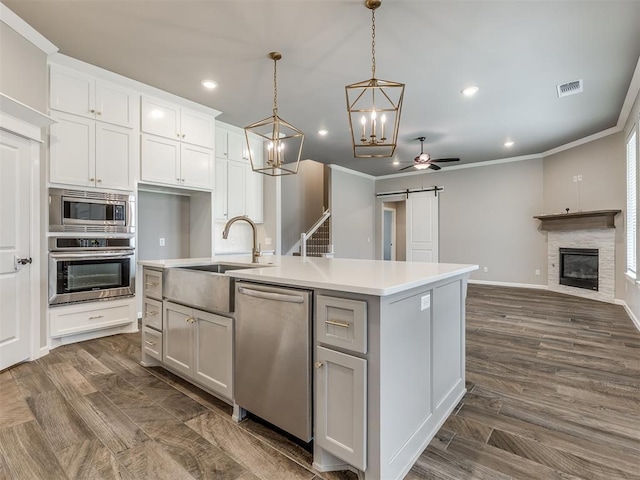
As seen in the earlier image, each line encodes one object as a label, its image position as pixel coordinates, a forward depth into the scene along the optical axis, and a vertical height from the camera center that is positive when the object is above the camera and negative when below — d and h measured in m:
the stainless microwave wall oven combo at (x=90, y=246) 3.11 -0.06
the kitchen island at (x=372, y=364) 1.32 -0.57
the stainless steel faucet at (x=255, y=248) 2.55 -0.06
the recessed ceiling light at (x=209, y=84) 3.61 +1.82
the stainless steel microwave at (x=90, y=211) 3.11 +0.31
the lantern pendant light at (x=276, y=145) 2.62 +1.67
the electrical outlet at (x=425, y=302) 1.65 -0.33
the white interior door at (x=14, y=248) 2.61 -0.06
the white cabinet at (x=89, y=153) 3.11 +0.92
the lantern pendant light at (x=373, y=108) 2.09 +1.81
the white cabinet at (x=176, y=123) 3.79 +1.52
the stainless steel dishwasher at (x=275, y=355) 1.53 -0.60
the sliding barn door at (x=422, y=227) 8.16 +0.35
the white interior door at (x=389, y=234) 10.45 +0.21
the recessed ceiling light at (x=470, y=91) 3.76 +1.81
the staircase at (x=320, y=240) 7.52 +0.00
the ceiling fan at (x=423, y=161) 5.46 +1.37
